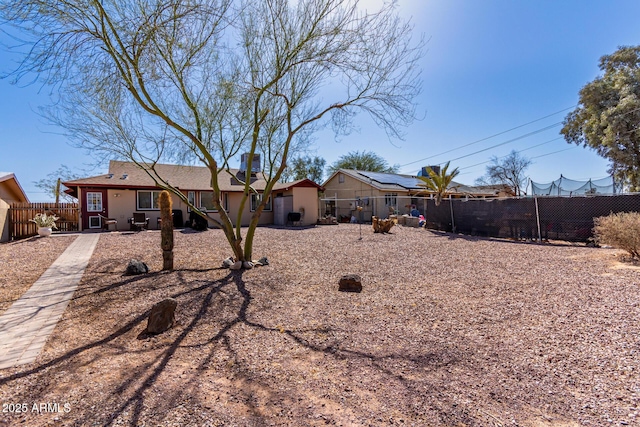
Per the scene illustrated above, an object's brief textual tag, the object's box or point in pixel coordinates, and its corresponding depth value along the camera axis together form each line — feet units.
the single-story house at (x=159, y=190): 50.75
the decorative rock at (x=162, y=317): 11.86
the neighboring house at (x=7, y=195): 38.34
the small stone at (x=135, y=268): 21.02
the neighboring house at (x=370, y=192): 74.95
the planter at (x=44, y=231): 41.52
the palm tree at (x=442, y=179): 55.57
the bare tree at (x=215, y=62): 16.20
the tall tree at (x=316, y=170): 122.13
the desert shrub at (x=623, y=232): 20.02
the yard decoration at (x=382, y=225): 45.44
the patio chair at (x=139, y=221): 49.80
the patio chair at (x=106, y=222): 49.72
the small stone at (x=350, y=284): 17.01
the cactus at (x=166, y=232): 21.70
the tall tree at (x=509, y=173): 116.98
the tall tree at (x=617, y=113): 48.24
